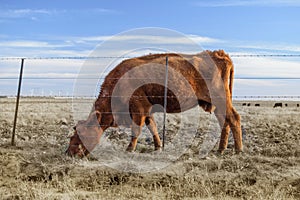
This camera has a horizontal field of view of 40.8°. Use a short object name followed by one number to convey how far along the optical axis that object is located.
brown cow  9.10
